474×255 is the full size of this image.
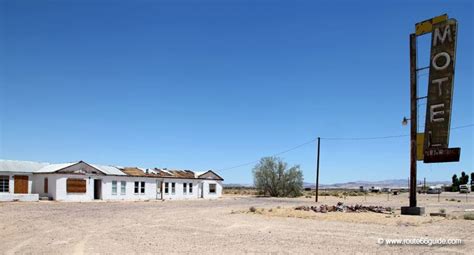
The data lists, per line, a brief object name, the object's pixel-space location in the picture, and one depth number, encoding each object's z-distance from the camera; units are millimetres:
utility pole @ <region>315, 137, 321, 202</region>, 50312
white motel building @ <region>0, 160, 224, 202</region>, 39250
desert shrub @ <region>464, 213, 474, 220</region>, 21456
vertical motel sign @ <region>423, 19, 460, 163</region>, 22828
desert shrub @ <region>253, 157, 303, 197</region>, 68312
